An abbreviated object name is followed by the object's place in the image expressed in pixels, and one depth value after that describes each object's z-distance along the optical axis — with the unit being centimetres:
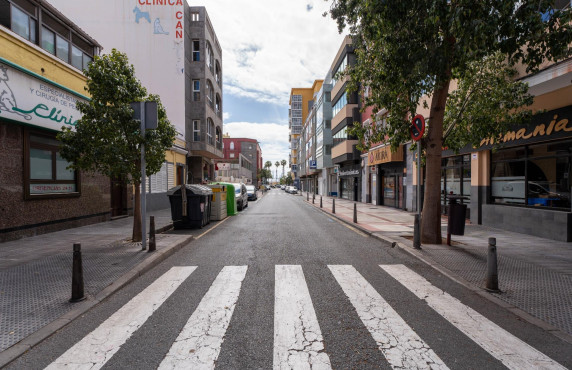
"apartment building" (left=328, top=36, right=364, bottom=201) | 2688
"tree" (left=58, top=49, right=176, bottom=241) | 702
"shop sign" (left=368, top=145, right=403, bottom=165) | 1852
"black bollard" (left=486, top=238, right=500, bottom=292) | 439
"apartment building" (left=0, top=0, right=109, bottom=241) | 776
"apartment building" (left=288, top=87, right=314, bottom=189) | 8668
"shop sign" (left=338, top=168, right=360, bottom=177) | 2780
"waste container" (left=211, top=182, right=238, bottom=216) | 1562
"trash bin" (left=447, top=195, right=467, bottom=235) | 739
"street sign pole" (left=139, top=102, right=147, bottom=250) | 670
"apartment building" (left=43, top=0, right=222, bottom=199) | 1862
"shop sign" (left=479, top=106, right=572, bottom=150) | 811
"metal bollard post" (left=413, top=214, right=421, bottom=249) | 699
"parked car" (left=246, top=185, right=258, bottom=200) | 3053
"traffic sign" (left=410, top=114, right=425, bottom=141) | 711
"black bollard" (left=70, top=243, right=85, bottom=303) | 392
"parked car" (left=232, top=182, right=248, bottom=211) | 1859
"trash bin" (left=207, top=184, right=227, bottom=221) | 1351
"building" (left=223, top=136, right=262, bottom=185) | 10325
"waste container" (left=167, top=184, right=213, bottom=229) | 1048
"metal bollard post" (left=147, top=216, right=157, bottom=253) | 660
